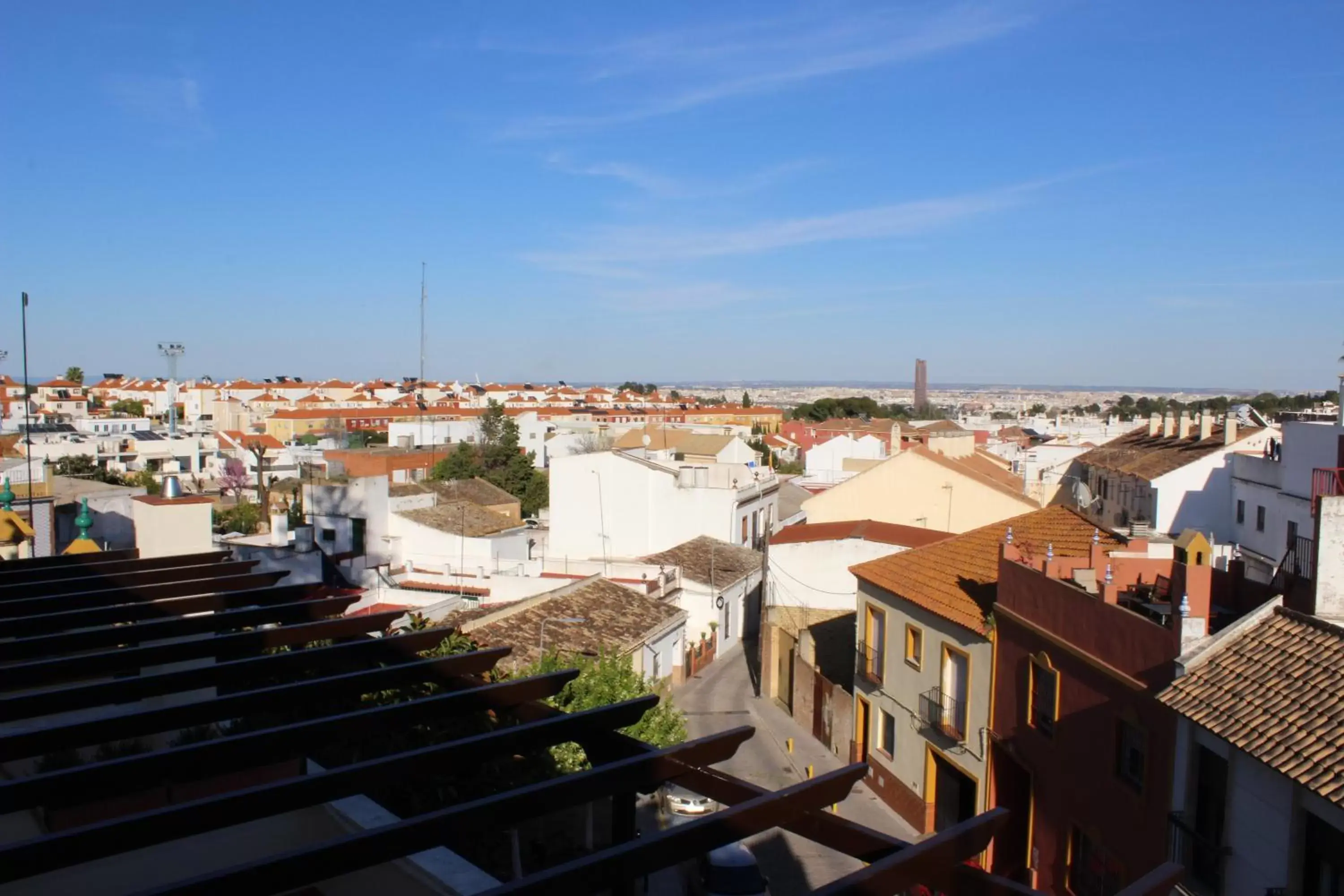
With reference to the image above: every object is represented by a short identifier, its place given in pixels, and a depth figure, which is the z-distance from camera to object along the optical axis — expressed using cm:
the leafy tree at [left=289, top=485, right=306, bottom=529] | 2948
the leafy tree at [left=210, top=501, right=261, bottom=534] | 3588
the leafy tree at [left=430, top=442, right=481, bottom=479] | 5725
